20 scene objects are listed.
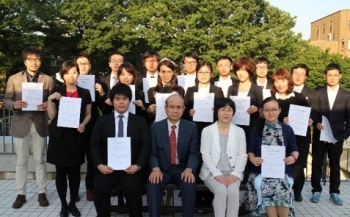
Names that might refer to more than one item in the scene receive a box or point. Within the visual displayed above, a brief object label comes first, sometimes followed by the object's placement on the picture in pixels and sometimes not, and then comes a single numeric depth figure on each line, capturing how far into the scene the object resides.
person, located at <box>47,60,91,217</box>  4.84
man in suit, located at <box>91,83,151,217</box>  4.49
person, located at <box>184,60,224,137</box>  5.18
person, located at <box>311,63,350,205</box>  5.50
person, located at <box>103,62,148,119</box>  5.18
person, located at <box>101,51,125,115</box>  5.59
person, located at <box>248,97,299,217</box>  4.43
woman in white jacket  4.50
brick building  53.75
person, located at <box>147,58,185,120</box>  5.13
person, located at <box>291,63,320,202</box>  5.46
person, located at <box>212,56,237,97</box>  5.60
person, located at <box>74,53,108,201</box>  5.41
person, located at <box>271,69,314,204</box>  5.12
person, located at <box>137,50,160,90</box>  5.58
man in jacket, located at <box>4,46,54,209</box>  5.23
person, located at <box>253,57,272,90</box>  5.48
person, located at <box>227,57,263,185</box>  5.19
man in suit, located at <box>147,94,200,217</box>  4.57
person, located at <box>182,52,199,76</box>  5.61
